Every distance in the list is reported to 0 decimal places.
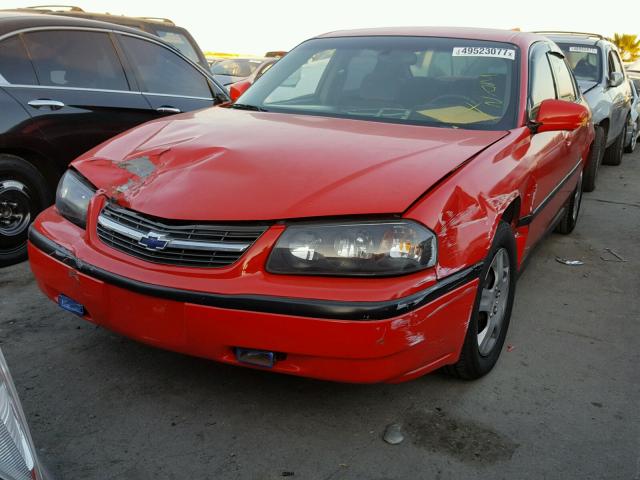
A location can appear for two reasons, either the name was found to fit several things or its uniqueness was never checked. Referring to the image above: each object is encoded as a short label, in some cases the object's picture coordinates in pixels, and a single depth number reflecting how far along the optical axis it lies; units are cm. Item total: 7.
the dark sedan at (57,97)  455
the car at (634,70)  1374
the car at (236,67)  1634
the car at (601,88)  792
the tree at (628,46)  4197
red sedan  249
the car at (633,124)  1059
